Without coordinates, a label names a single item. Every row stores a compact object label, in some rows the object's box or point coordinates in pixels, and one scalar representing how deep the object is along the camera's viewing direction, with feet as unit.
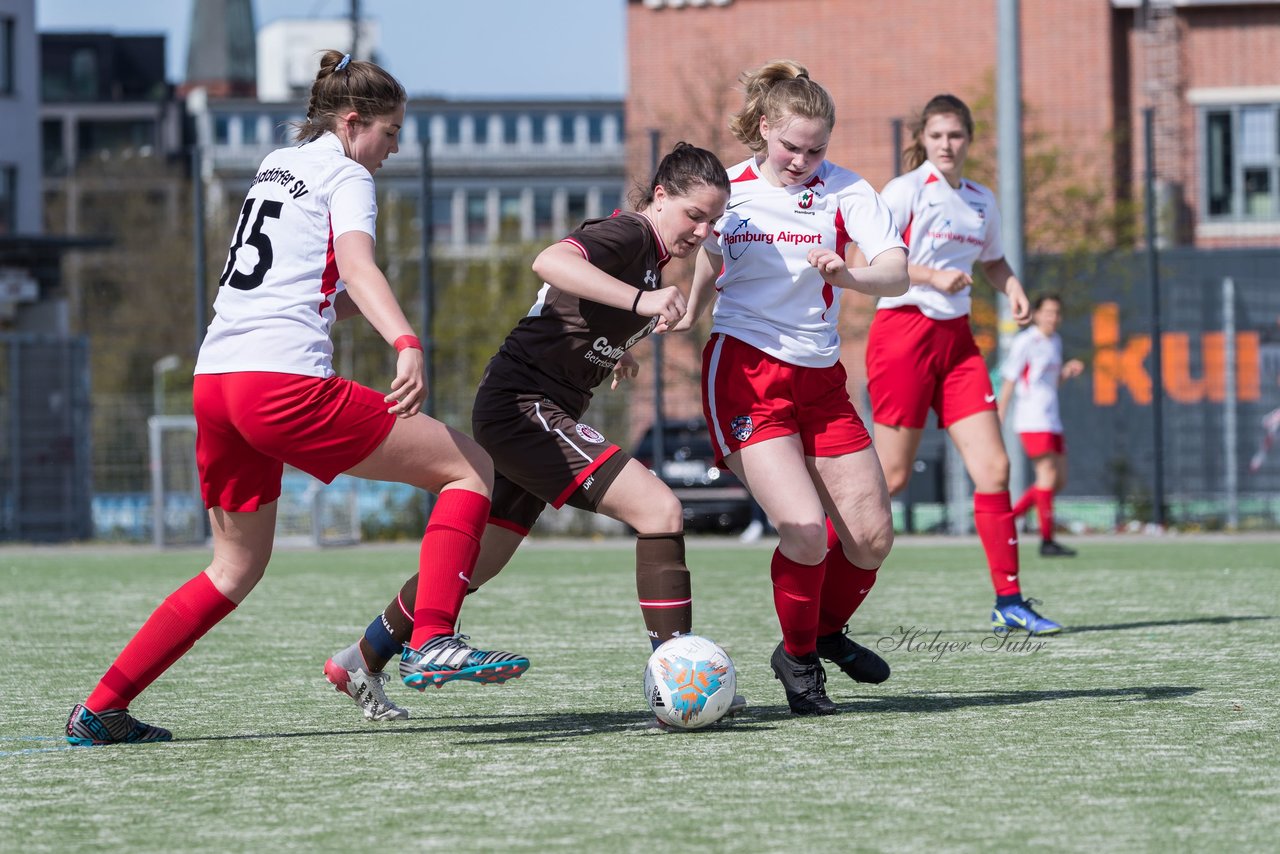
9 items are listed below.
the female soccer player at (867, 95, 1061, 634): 50.80
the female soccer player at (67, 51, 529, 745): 31.89
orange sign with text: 120.26
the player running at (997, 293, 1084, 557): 88.58
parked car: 114.32
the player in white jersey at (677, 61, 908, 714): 36.73
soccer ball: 33.50
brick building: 190.60
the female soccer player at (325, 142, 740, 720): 34.27
